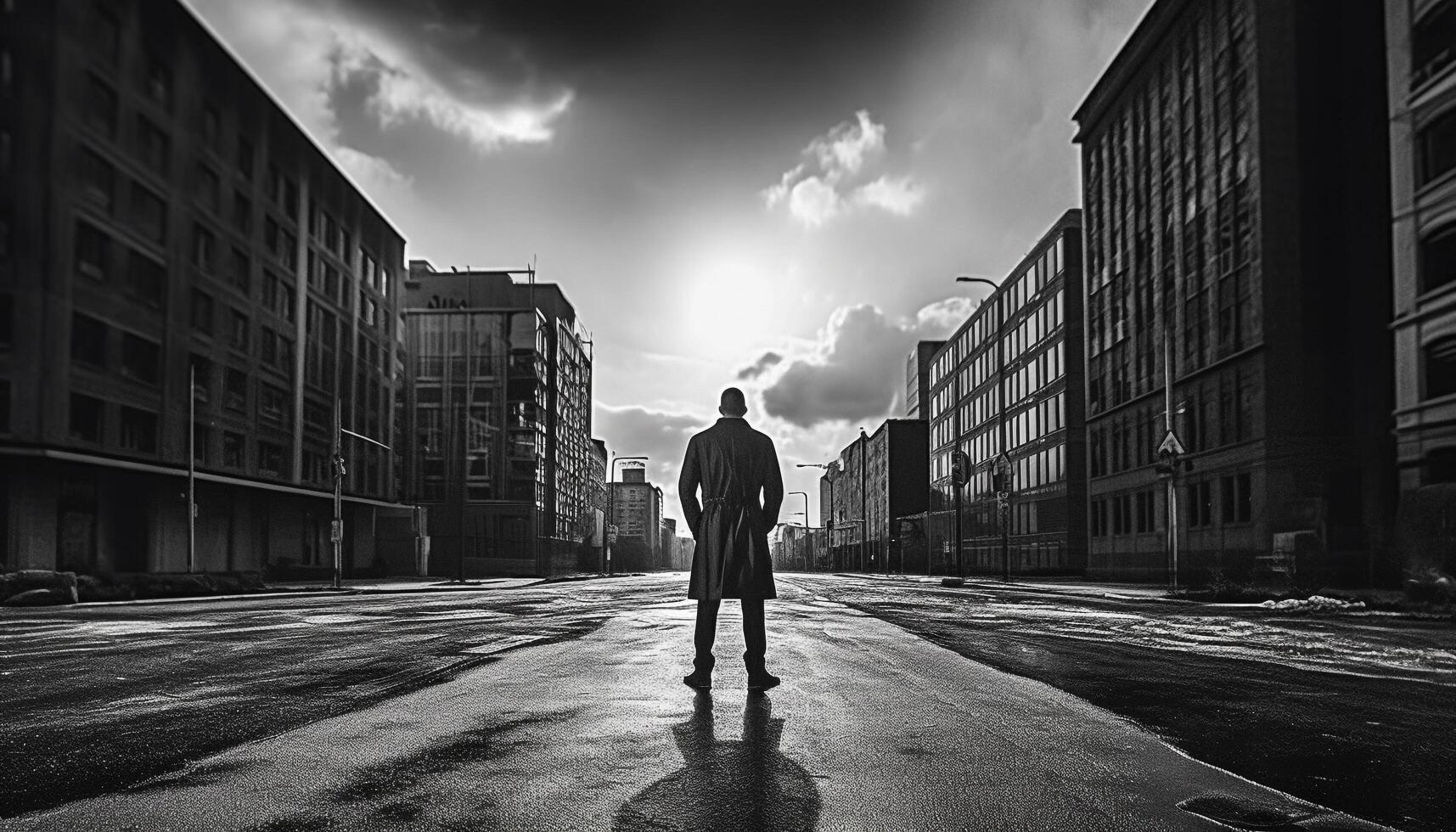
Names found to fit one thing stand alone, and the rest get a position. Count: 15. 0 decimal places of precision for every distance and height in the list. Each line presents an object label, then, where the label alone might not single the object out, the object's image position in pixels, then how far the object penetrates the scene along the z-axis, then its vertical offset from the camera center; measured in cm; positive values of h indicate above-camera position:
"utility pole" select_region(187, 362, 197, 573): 3634 +81
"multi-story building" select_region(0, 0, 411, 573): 3266 +727
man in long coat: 723 -19
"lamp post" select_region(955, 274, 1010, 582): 3630 +118
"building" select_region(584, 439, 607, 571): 10903 +16
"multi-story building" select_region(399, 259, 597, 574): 7169 +442
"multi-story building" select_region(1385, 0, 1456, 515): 3112 +788
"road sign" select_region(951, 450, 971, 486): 3888 +118
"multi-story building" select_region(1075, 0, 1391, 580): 3862 +864
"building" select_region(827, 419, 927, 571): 12188 +93
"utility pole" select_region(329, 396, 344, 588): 3594 -86
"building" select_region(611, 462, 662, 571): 15388 -315
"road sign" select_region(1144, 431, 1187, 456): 2797 +136
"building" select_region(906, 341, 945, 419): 11575 +1363
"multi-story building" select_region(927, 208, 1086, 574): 6253 +550
